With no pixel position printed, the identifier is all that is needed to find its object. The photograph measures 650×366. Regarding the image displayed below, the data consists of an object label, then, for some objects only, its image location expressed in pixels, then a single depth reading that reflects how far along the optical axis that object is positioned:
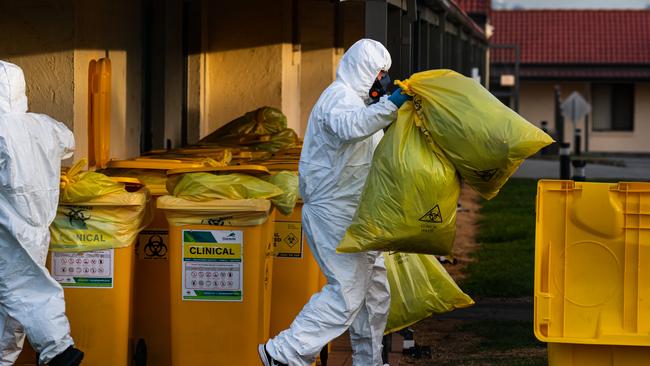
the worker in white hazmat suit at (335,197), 11.29
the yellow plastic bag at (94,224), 11.62
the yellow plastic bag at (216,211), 11.57
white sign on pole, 61.24
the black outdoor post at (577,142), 60.08
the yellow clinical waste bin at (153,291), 12.26
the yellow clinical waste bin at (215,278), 11.63
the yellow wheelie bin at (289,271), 12.95
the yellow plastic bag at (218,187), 11.70
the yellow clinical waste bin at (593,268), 10.38
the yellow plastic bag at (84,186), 11.60
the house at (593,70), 75.78
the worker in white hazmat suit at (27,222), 11.06
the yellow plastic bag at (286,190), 12.17
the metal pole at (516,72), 58.09
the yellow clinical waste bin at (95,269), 11.62
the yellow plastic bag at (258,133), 18.87
